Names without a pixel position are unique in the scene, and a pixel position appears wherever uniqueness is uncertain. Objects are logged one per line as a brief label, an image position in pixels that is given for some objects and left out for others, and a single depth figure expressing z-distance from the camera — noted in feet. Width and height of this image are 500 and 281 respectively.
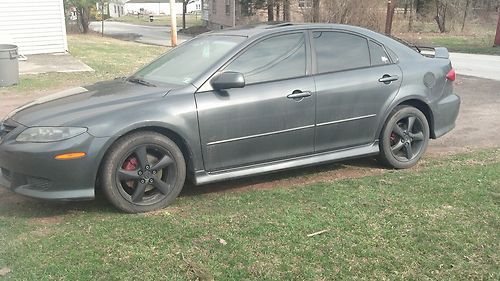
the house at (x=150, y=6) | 352.90
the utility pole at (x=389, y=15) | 77.18
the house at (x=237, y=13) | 102.78
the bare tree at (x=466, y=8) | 116.88
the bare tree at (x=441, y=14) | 115.24
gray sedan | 13.04
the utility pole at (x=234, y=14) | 122.51
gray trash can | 36.27
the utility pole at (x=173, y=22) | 64.42
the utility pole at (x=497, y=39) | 78.33
